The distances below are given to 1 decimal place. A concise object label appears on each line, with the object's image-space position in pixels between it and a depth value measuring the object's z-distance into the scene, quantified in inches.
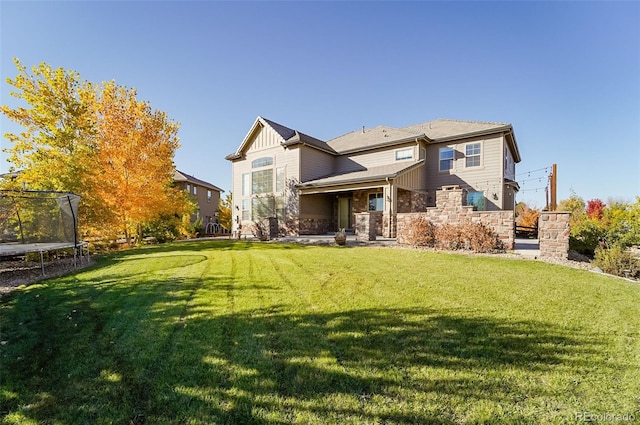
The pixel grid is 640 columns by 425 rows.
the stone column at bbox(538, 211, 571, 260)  290.4
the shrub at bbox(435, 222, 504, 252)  353.1
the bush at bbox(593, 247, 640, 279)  252.8
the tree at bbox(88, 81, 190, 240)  485.4
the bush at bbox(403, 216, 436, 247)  401.7
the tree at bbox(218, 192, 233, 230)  1045.8
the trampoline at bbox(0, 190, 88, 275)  324.5
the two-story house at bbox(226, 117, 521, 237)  565.9
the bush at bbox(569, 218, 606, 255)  353.6
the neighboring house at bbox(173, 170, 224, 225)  1255.8
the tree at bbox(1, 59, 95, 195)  410.0
